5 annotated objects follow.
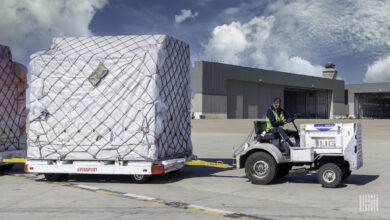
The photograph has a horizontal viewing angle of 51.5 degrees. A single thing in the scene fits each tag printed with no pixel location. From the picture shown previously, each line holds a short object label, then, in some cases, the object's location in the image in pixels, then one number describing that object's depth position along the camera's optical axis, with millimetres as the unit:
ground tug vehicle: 8070
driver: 8716
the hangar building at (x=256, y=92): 63028
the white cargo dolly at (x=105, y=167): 8680
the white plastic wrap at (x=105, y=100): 8750
